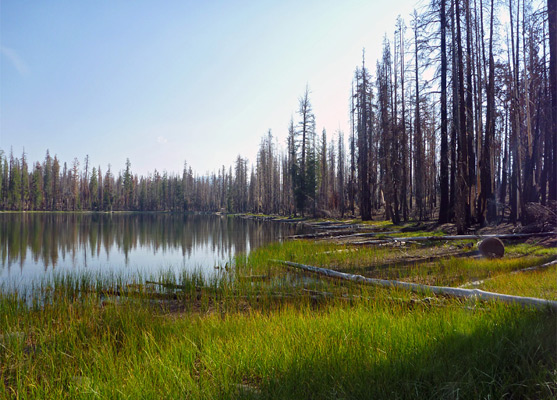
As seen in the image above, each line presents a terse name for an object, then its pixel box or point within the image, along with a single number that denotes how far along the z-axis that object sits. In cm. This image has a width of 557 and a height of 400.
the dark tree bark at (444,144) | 1731
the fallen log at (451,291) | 436
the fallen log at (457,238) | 1216
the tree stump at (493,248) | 1006
